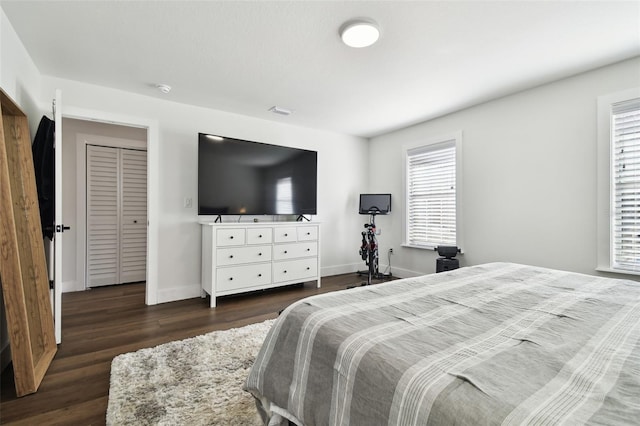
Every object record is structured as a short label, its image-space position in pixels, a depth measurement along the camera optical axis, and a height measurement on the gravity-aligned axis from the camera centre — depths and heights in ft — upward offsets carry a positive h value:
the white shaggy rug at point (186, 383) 4.70 -3.42
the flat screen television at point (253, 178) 11.19 +1.50
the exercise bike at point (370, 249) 13.96 -1.82
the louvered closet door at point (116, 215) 13.01 -0.15
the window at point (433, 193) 12.57 +0.97
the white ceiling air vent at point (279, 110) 11.79 +4.39
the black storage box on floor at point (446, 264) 11.51 -2.12
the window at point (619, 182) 7.91 +0.91
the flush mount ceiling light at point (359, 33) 6.43 +4.31
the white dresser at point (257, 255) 10.50 -1.77
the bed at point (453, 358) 2.10 -1.40
